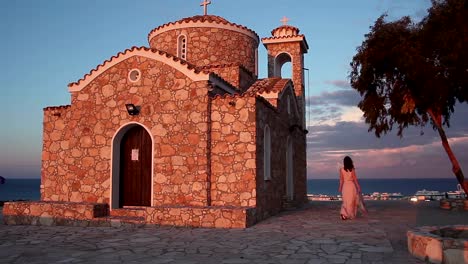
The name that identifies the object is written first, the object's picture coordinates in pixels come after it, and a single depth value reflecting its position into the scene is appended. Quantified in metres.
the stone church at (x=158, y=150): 12.01
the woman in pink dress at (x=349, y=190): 12.53
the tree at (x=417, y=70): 14.83
